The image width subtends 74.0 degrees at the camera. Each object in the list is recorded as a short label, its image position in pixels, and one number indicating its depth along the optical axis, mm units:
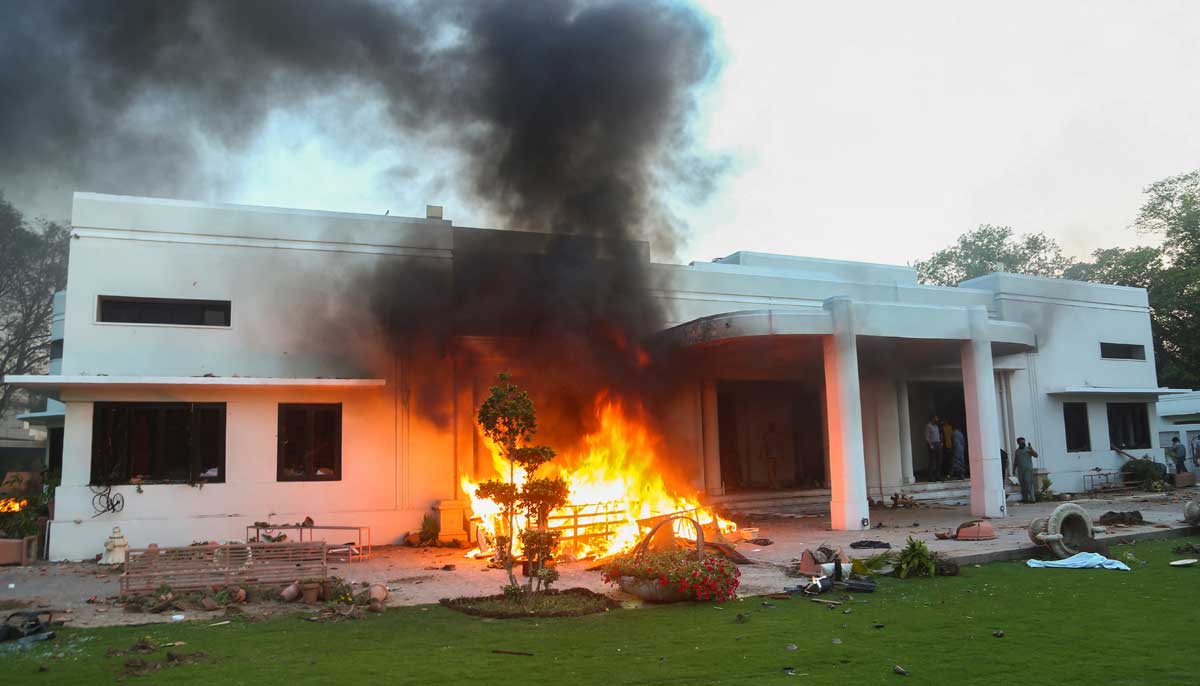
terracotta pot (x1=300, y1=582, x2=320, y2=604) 9461
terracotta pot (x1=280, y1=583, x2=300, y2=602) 9422
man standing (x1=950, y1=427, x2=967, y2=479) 22500
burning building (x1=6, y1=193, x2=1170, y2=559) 14062
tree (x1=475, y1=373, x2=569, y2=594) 8992
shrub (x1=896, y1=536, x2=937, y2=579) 10078
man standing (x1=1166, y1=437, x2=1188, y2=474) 26219
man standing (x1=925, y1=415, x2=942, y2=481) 21781
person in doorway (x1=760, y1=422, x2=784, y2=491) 23375
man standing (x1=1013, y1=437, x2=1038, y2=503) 19744
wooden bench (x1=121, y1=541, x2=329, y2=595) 9656
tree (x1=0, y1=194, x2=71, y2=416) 33156
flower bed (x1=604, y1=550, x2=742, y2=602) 8844
